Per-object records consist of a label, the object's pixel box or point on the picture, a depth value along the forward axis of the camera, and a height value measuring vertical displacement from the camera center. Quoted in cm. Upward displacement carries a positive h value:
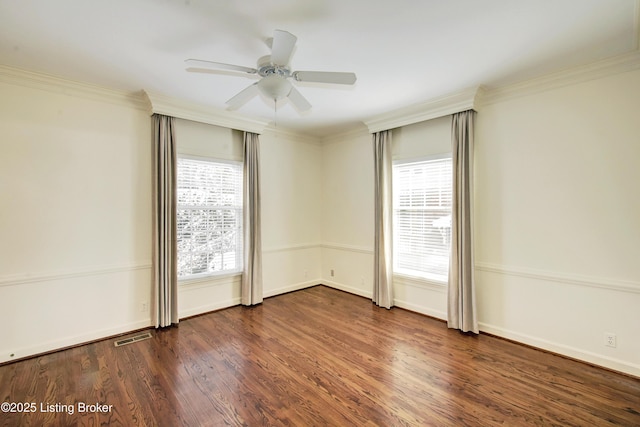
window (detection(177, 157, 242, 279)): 392 -1
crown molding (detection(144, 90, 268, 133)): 350 +136
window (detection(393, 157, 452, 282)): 382 -4
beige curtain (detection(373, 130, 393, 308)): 430 -12
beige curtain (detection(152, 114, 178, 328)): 353 -8
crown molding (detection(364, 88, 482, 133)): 336 +135
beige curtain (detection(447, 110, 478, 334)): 340 -20
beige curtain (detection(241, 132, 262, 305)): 437 -18
